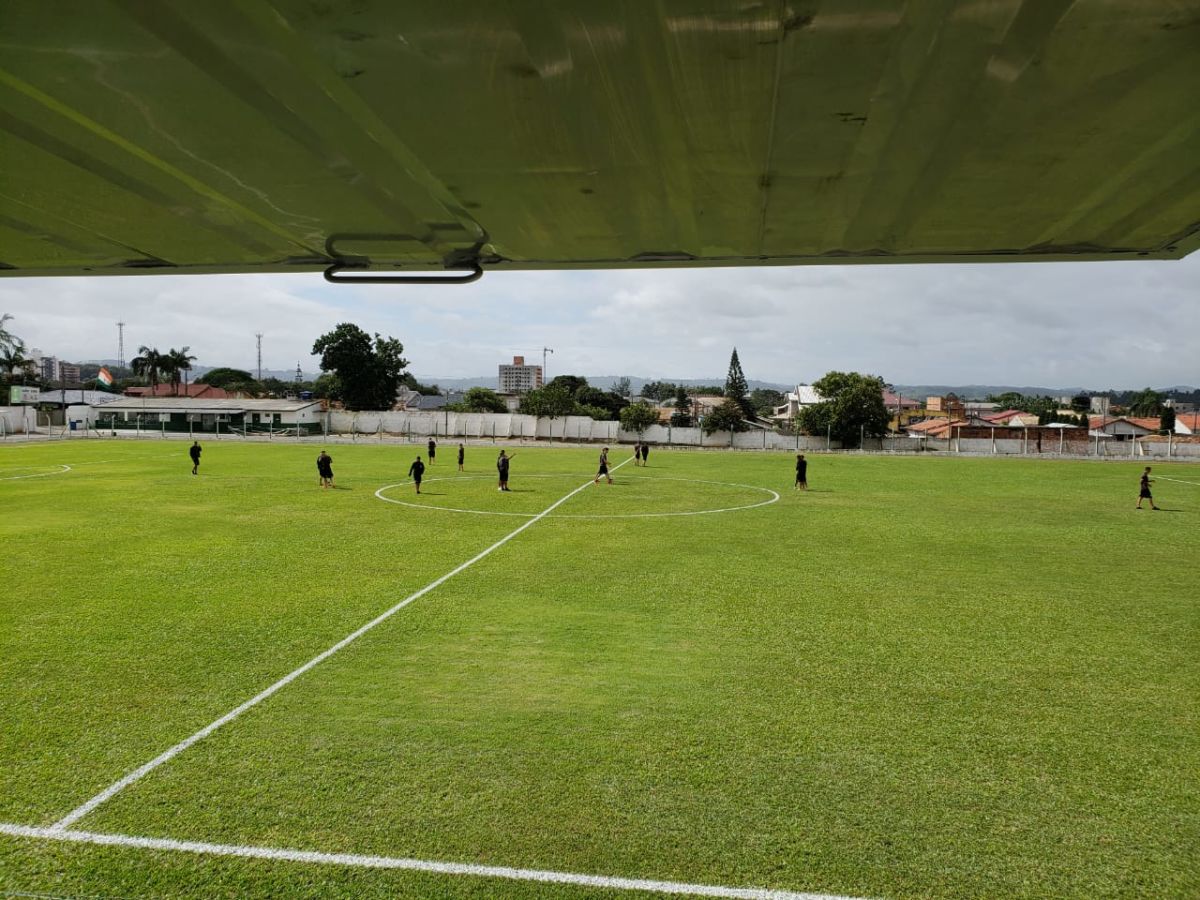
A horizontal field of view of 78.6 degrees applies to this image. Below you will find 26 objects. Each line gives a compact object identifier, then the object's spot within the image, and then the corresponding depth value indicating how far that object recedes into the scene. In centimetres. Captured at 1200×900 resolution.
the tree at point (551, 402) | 9344
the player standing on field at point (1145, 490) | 2604
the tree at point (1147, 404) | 13738
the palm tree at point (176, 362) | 11944
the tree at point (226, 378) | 15855
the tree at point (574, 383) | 13721
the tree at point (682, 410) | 9438
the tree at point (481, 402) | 10762
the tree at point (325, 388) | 10371
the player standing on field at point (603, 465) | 3216
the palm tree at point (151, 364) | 11856
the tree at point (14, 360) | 9119
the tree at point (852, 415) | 7125
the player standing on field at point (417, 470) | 2720
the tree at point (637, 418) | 7525
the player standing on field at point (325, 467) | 2875
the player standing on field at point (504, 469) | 2861
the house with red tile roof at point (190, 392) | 12918
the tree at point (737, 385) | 14155
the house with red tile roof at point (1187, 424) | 9462
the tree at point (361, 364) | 10031
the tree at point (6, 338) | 8864
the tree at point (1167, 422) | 9156
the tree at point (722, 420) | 7581
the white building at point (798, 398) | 13471
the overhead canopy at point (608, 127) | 183
